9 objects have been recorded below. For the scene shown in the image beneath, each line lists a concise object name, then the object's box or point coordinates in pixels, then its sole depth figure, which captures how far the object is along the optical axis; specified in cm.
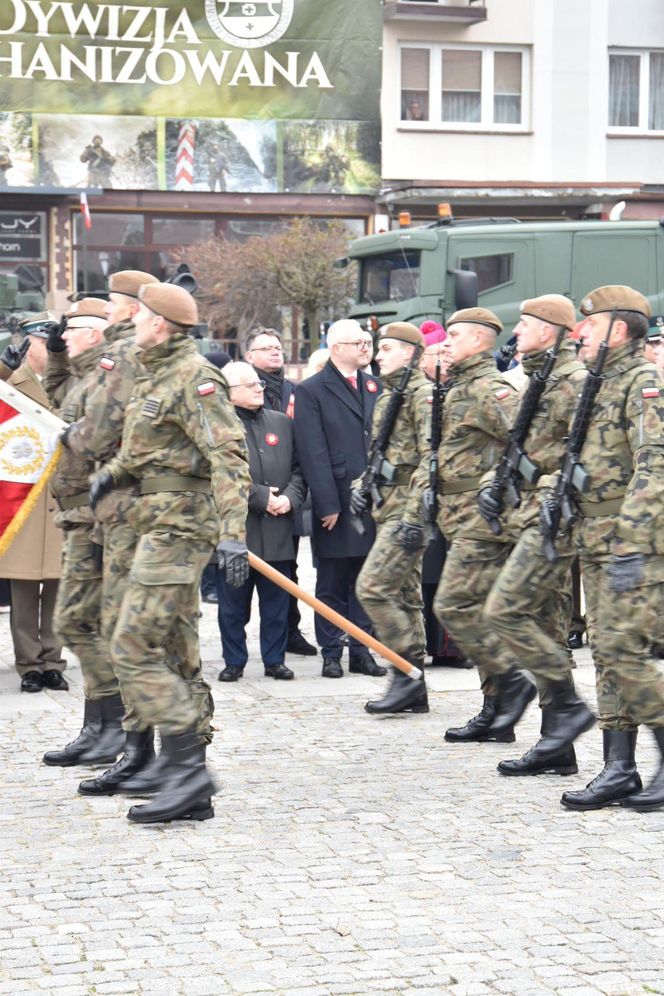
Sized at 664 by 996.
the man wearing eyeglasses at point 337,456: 1505
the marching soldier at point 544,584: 1083
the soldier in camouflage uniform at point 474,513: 1198
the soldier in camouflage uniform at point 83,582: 1104
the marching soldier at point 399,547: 1294
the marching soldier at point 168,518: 972
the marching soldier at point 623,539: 973
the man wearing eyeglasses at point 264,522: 1482
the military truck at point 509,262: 2992
